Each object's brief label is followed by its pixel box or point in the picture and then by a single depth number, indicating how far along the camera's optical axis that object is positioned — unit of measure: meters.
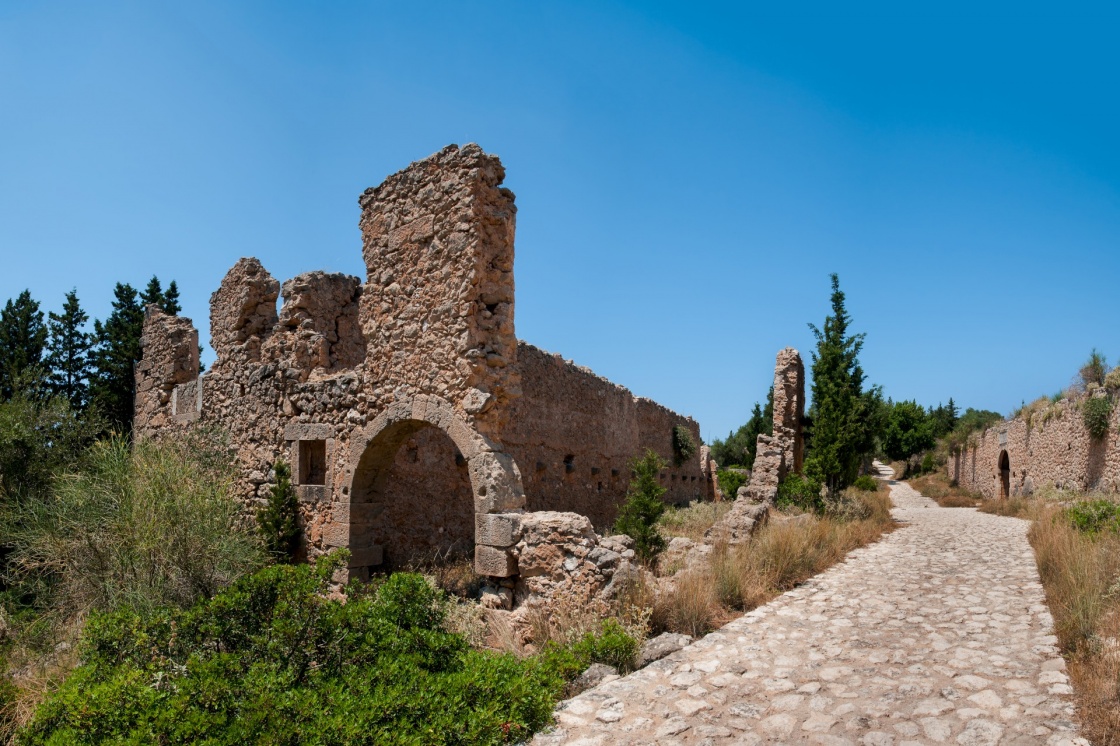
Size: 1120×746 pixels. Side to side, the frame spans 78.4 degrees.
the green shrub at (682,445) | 20.61
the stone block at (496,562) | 7.16
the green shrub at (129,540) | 8.19
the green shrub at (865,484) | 23.62
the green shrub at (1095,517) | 10.15
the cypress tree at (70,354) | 18.03
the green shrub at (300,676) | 4.03
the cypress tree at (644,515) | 9.56
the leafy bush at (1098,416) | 17.38
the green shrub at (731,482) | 24.30
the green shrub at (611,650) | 5.79
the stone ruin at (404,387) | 7.89
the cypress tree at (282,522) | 9.54
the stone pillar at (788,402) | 17.36
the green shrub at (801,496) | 15.09
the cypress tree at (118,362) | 17.89
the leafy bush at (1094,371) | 19.80
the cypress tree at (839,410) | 16.84
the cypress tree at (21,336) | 17.92
